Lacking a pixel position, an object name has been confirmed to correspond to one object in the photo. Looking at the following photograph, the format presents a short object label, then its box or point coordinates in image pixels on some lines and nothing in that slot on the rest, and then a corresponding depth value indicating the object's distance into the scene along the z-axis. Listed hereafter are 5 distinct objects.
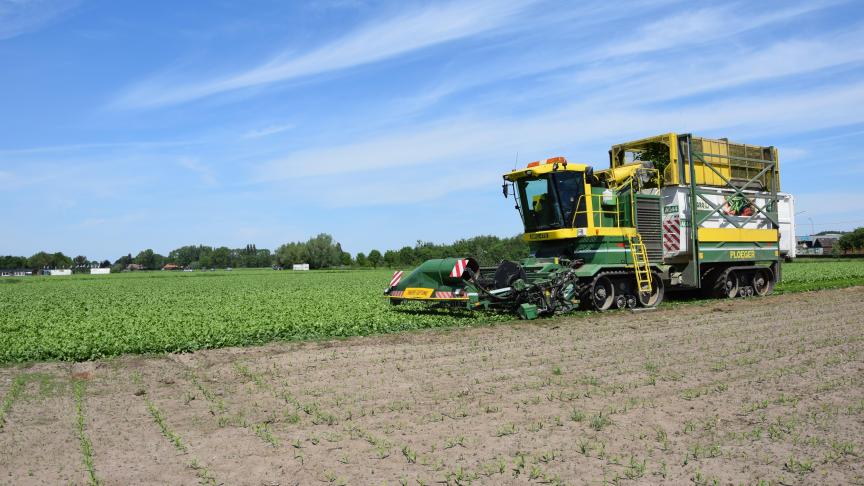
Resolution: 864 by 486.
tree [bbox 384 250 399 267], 86.25
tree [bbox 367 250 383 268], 92.99
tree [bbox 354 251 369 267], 97.12
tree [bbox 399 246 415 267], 78.91
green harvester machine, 14.87
